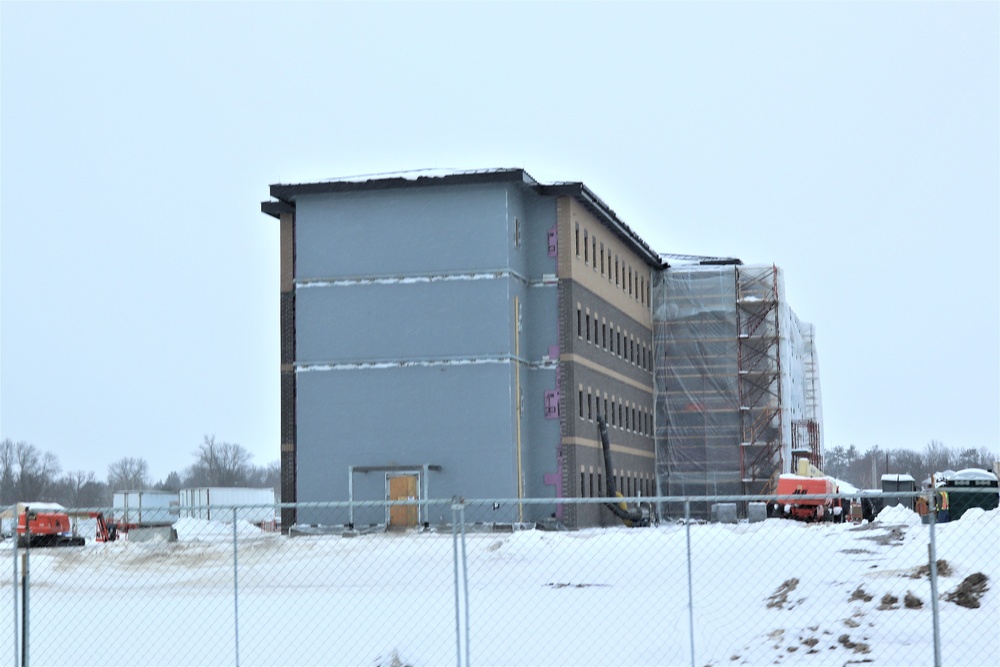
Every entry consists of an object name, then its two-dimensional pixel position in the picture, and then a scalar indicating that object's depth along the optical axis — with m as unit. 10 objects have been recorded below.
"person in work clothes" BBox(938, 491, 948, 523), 34.66
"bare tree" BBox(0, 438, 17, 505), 156.00
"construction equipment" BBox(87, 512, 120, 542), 61.75
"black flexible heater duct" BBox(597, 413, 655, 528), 63.09
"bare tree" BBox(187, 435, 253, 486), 192.32
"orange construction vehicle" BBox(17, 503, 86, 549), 53.03
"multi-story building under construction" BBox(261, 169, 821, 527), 56.31
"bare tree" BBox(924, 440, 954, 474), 172.52
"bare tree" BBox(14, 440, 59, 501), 153.00
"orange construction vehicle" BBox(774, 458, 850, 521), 57.69
